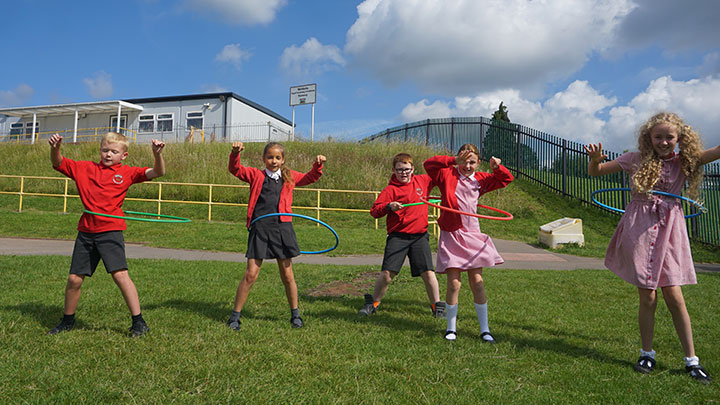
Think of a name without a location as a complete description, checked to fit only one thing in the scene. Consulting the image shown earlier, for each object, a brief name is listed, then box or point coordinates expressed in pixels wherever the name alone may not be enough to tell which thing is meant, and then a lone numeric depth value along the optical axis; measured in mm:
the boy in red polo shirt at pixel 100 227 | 4156
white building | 31172
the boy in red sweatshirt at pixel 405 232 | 5158
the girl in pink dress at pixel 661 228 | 3697
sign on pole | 31120
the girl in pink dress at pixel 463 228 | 4387
